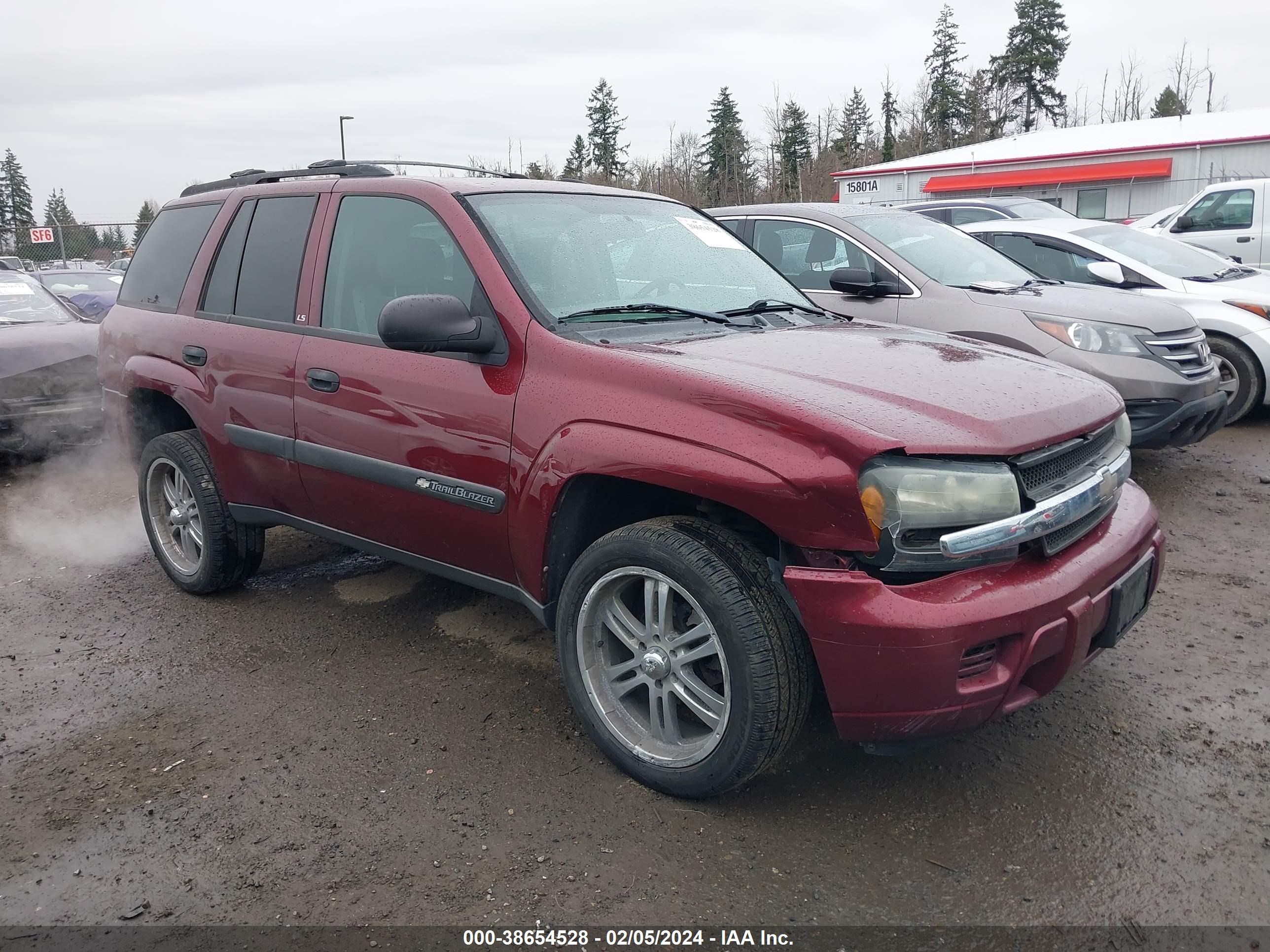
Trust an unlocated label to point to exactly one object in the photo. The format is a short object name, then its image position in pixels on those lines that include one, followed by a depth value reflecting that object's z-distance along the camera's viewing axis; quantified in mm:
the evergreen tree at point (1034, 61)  56938
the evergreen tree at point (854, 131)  46531
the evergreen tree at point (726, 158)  43469
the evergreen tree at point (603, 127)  60844
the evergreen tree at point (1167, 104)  55500
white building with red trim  29172
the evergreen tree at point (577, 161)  54334
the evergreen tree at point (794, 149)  41938
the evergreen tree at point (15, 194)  68000
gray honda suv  5637
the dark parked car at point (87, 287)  13375
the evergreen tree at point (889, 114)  58056
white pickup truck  12508
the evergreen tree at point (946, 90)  54281
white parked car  7395
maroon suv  2479
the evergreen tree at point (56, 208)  61775
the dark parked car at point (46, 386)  6848
